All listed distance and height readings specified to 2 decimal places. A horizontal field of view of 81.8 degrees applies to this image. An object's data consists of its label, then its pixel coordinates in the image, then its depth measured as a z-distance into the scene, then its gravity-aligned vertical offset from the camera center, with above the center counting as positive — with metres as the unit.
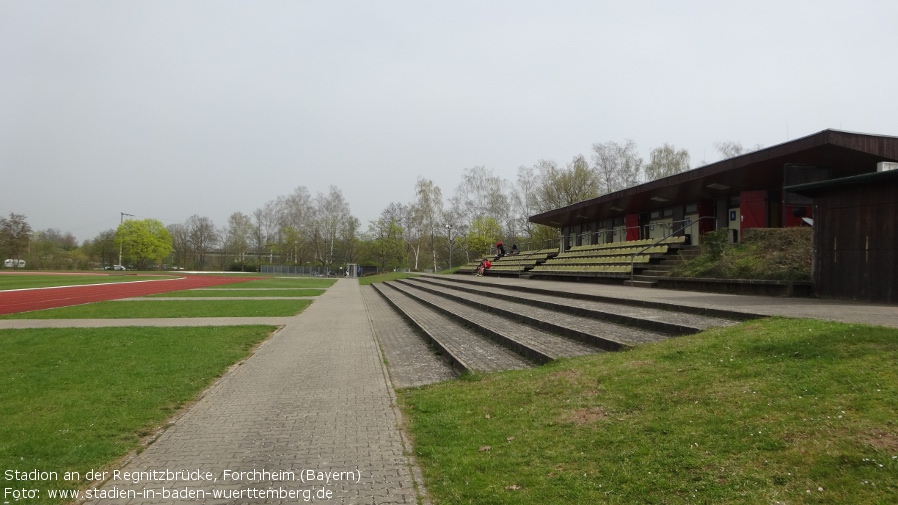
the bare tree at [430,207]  69.00 +6.95
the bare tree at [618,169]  52.62 +9.52
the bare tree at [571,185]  49.72 +7.46
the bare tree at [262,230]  94.06 +4.91
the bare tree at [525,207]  57.91 +6.29
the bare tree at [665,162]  50.59 +9.97
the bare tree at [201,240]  96.38 +2.79
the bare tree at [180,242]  96.73 +2.29
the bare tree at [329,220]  84.62 +6.06
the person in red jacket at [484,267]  38.53 -0.52
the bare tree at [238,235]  95.69 +3.77
